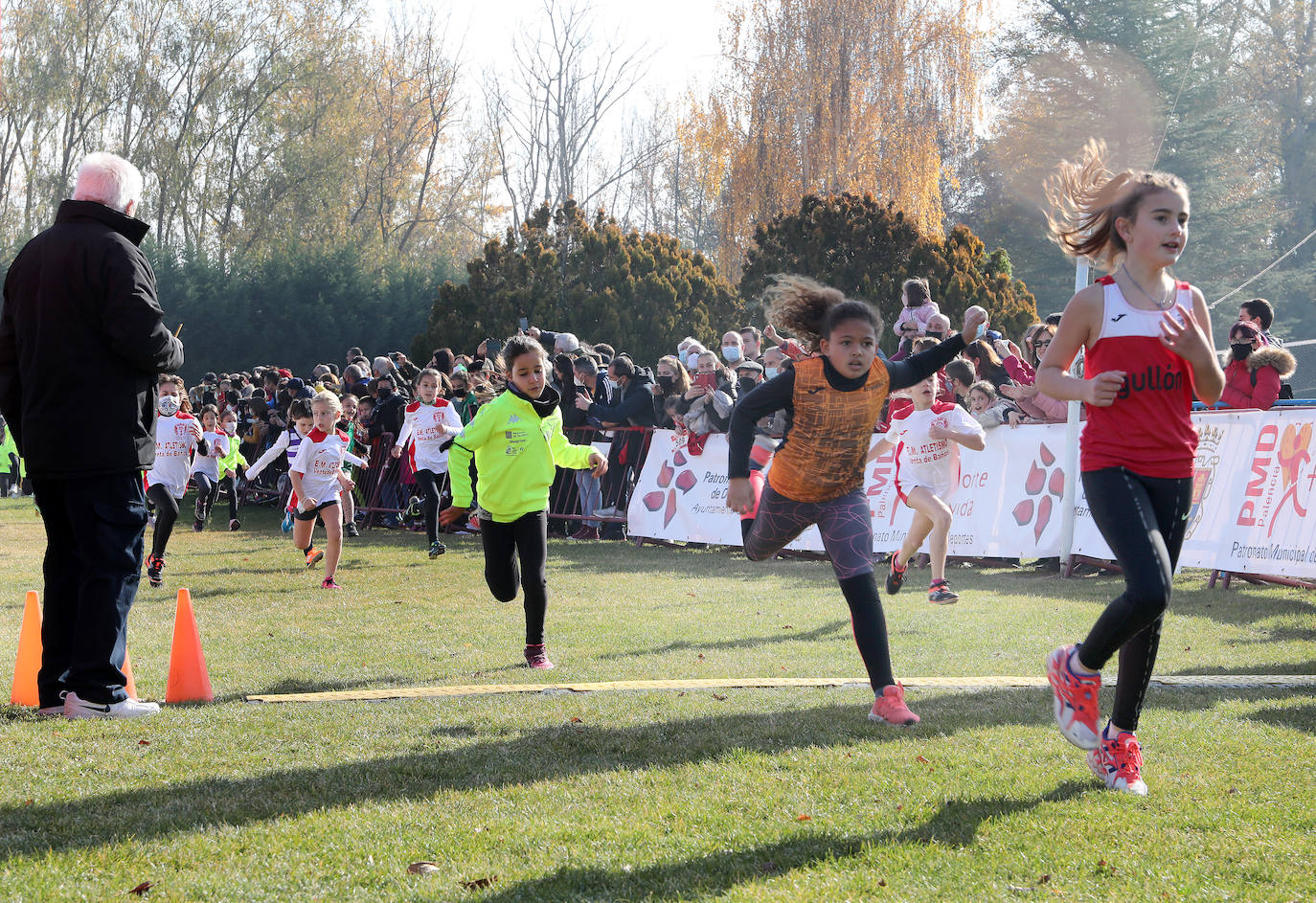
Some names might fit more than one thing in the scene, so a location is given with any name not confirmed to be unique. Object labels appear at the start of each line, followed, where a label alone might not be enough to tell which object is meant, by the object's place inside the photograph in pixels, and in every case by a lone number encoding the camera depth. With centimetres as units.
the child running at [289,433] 1255
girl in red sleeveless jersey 438
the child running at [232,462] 1803
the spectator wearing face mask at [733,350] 1645
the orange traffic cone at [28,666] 609
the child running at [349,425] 1605
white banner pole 1195
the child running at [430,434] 1475
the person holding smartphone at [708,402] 1512
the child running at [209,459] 1756
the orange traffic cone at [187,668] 625
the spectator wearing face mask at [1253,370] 1076
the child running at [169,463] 1201
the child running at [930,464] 942
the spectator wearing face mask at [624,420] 1666
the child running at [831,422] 575
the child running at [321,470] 1191
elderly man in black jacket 572
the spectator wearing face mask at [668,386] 1620
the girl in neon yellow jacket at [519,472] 743
